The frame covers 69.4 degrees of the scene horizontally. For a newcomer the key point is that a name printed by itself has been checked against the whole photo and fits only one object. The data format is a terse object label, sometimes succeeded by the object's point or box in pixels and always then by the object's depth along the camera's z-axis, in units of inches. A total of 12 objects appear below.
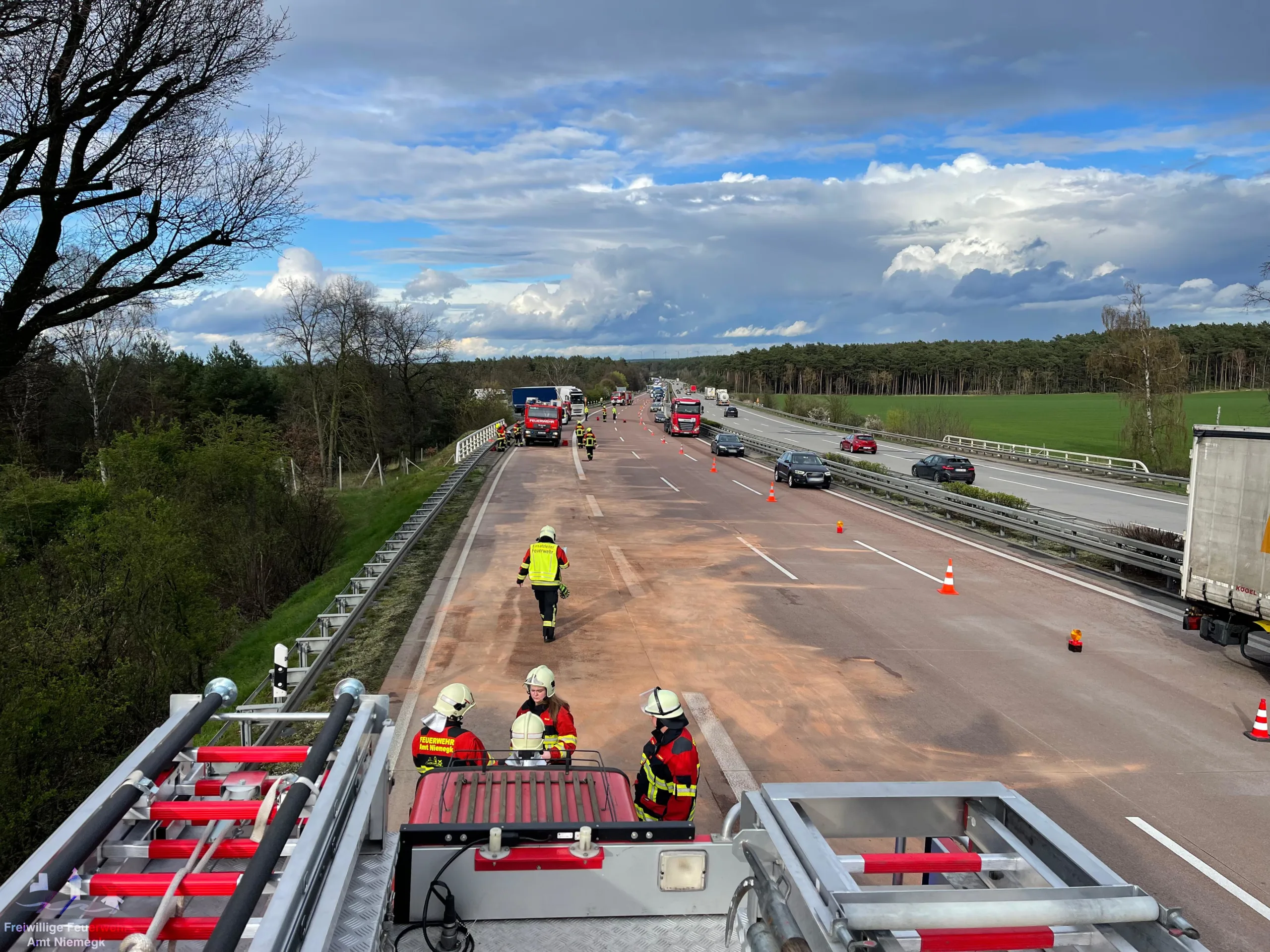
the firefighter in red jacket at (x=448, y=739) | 250.7
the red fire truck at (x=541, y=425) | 1996.8
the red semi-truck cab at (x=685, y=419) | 2454.5
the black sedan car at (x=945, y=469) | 1507.1
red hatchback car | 2127.2
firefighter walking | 514.9
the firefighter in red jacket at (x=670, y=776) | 240.7
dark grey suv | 1338.6
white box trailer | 480.4
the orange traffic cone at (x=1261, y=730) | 399.5
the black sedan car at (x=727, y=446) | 1887.3
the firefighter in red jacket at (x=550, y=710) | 269.3
